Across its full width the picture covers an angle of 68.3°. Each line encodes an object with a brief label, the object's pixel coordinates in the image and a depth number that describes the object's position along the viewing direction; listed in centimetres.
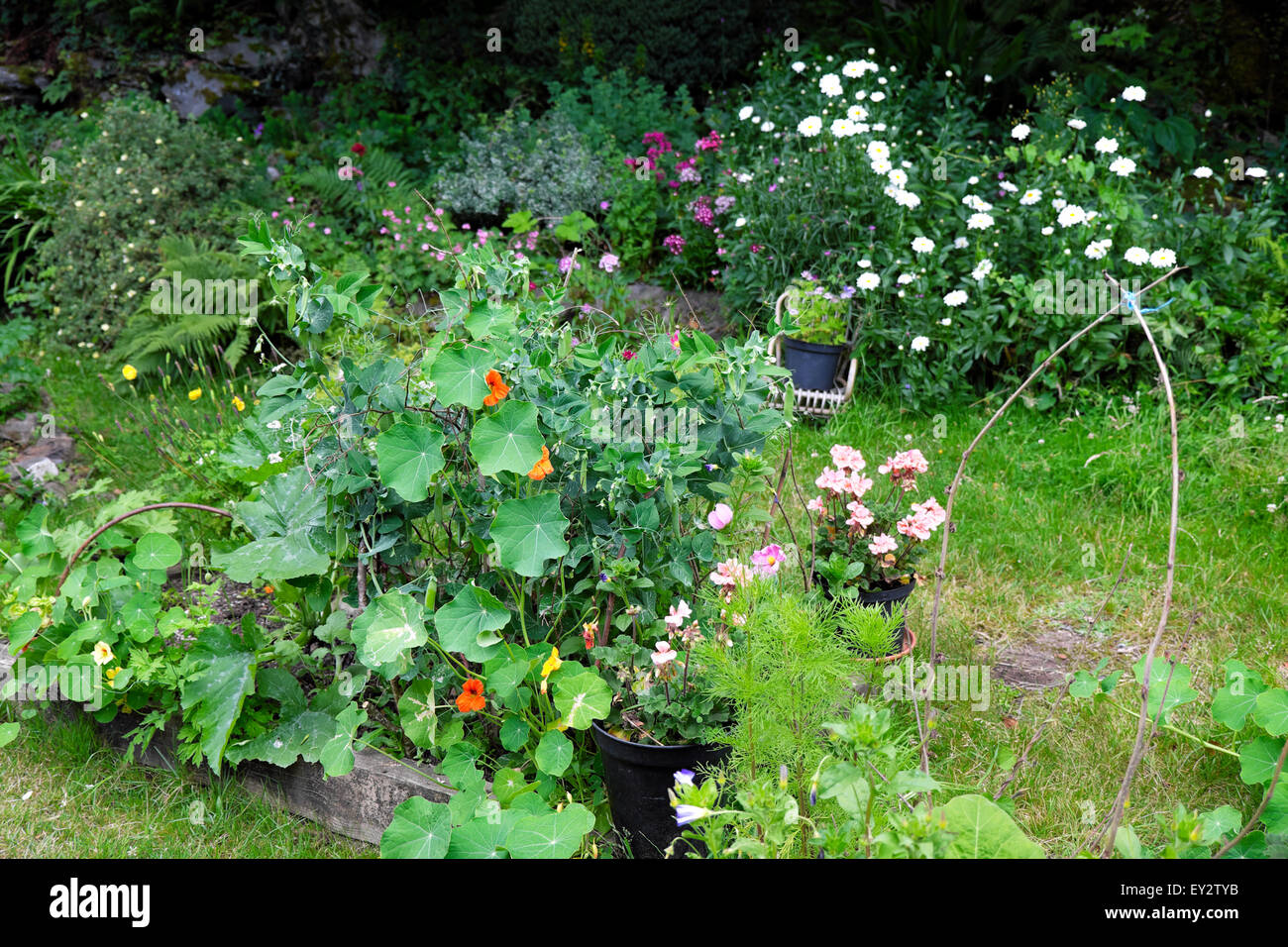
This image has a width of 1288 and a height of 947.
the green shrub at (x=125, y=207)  526
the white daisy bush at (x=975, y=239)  406
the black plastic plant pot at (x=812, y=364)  421
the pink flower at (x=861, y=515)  255
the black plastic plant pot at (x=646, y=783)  189
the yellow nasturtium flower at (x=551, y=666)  191
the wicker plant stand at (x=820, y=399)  415
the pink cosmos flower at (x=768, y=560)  205
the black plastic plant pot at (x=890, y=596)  260
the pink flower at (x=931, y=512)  253
